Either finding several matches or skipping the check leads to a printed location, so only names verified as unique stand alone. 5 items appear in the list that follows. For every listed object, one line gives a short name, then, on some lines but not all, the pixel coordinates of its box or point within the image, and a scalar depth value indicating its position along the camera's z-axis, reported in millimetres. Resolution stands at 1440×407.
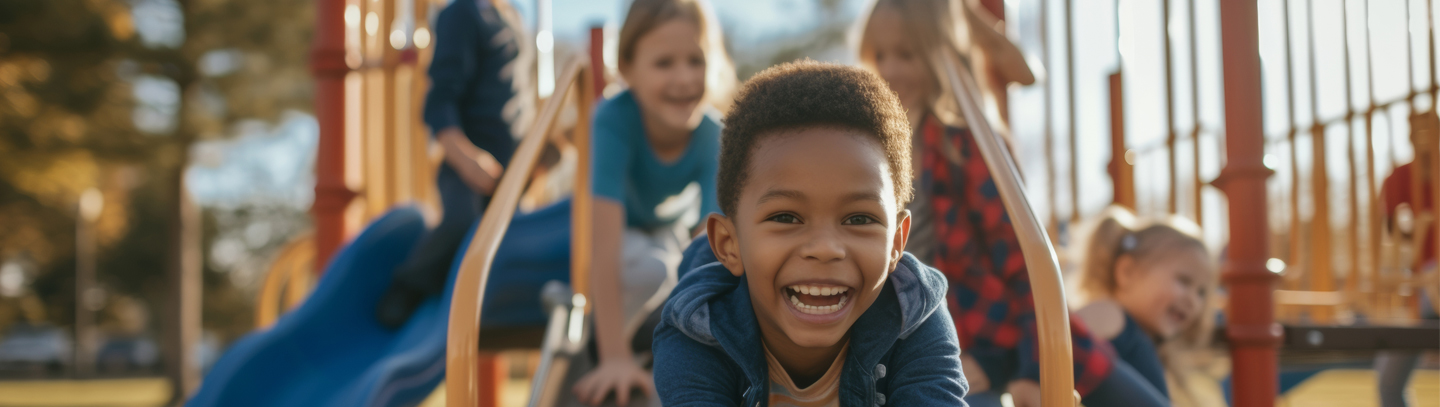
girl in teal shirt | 2150
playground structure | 2482
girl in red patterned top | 2088
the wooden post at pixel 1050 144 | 3303
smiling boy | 1140
